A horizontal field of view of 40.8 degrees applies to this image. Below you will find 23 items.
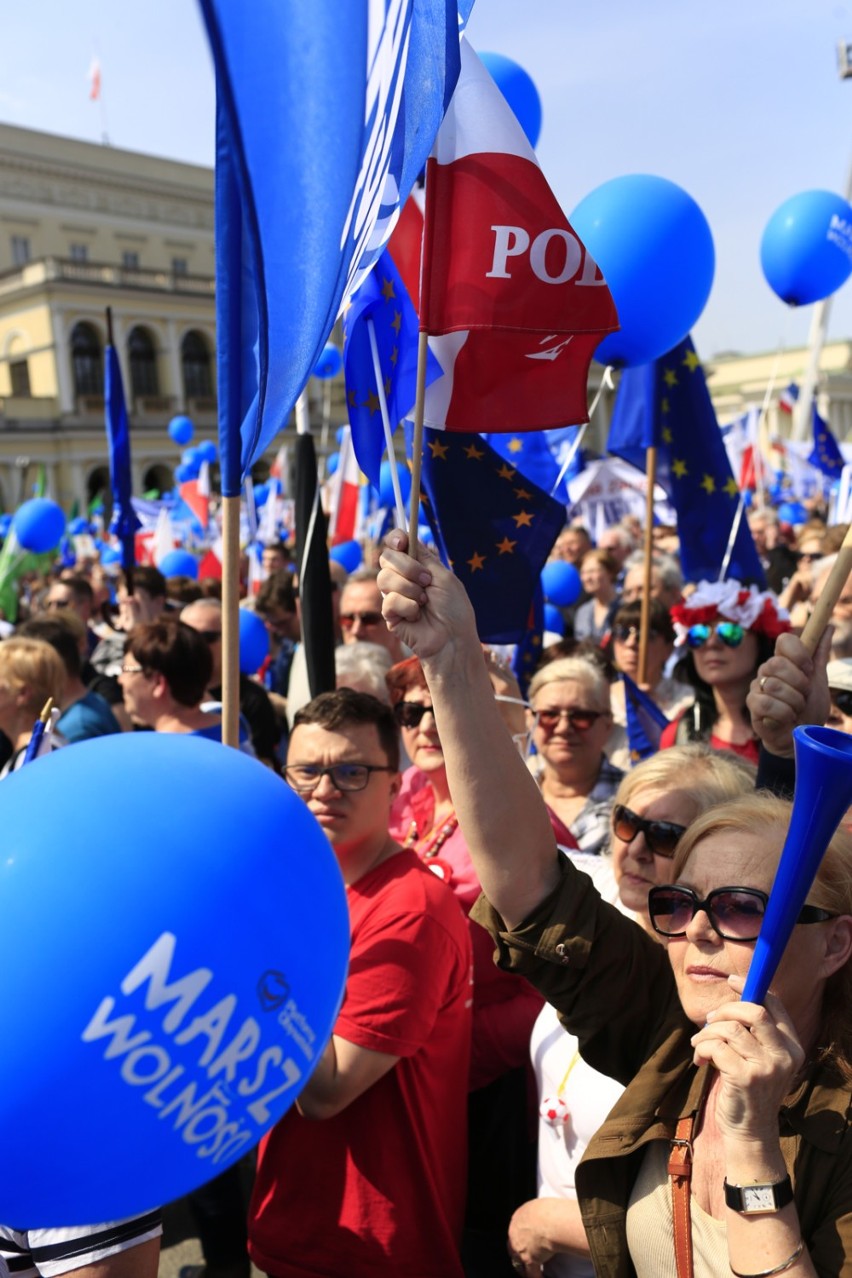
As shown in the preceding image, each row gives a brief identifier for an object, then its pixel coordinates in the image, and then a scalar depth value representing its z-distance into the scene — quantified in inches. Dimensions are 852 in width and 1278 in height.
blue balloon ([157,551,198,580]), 366.0
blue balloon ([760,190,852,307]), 218.2
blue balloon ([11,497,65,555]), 388.5
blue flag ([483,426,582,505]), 134.6
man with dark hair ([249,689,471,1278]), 86.4
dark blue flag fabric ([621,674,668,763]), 164.7
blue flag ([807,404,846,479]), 398.6
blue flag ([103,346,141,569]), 245.8
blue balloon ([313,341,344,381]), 316.5
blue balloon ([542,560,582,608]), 300.8
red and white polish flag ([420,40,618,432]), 83.5
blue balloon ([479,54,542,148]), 147.2
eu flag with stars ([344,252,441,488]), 99.9
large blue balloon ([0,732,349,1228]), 48.6
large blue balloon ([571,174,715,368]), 140.9
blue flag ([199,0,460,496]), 55.9
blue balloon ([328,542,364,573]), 333.4
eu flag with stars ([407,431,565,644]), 117.9
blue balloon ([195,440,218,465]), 666.8
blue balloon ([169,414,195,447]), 792.4
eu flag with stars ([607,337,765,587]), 184.5
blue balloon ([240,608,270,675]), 220.1
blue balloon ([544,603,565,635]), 260.5
